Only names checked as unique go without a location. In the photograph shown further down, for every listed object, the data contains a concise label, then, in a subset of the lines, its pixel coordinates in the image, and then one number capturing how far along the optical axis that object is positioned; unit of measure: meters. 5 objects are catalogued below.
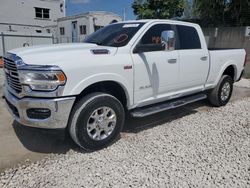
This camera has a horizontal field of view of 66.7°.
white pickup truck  2.36
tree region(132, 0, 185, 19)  14.95
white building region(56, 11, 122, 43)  17.34
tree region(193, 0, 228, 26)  9.89
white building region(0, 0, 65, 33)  19.76
